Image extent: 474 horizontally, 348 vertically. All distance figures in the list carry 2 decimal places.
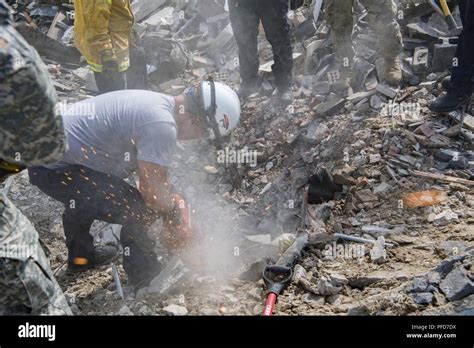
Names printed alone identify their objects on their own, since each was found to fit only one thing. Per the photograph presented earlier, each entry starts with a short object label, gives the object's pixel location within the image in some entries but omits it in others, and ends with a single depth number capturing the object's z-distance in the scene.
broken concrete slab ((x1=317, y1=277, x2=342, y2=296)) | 3.48
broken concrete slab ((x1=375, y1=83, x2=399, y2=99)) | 5.50
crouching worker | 3.71
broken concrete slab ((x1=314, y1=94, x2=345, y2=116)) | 5.70
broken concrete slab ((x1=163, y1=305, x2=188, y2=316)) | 3.50
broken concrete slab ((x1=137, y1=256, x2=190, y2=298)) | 3.97
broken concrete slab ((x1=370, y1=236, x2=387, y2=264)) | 3.71
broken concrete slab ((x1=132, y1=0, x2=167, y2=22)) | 8.77
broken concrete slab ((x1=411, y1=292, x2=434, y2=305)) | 3.06
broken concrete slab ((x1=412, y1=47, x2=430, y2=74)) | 5.79
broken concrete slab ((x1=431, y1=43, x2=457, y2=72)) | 5.62
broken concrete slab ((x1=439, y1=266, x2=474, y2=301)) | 2.99
